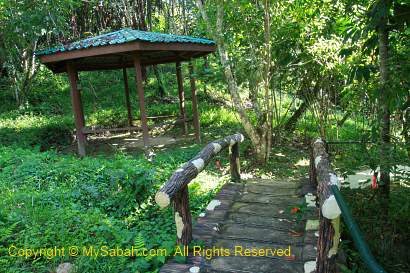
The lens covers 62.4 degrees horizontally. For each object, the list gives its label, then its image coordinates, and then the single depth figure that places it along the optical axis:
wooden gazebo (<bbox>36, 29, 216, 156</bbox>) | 6.61
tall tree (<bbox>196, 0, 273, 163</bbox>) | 6.18
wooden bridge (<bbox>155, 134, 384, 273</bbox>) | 2.43
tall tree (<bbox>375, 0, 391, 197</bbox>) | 3.33
